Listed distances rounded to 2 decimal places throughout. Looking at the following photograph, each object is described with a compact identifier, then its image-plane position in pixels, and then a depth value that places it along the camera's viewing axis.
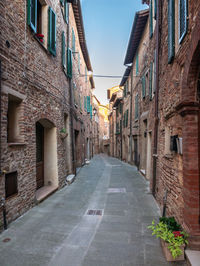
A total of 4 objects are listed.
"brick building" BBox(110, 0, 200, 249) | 3.04
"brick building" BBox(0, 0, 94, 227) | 4.32
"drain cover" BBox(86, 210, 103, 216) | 5.12
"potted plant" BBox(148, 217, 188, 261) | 2.92
